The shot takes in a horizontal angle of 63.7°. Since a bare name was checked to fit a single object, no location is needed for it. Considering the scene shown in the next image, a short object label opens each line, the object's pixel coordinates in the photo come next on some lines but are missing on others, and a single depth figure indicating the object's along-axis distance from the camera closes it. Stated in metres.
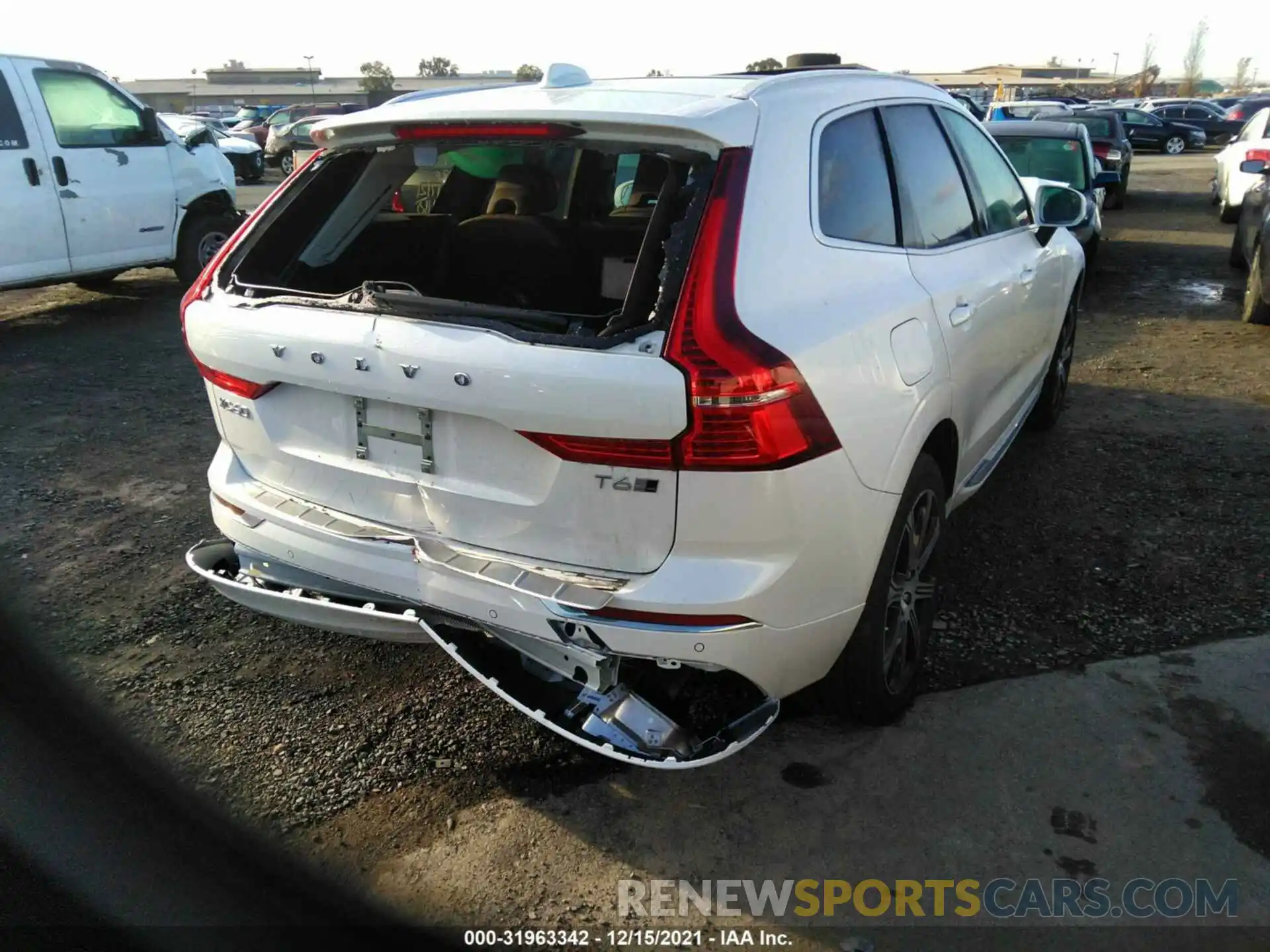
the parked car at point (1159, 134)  32.19
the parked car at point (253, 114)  34.12
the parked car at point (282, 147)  24.08
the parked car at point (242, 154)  20.30
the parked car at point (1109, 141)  14.34
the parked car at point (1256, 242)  7.91
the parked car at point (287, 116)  28.55
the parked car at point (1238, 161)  12.38
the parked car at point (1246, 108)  33.12
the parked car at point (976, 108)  18.59
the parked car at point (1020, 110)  16.50
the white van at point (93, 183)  7.84
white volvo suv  2.27
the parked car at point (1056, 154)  10.36
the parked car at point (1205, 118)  34.12
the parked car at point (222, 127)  26.10
